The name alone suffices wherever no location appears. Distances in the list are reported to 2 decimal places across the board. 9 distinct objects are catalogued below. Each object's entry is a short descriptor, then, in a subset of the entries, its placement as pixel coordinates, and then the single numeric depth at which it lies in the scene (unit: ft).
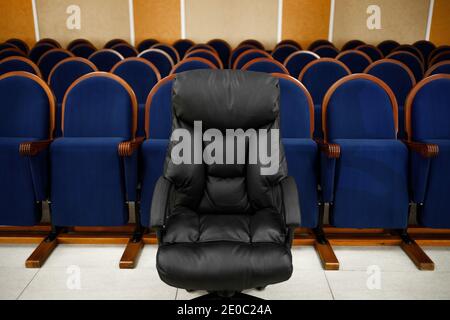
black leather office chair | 4.63
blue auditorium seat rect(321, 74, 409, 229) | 7.04
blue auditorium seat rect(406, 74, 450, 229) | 6.98
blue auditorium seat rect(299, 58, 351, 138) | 10.79
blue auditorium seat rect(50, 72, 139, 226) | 7.04
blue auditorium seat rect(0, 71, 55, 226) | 7.08
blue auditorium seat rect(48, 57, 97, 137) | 11.43
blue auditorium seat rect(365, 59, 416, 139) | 10.96
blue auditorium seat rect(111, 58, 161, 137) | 10.95
